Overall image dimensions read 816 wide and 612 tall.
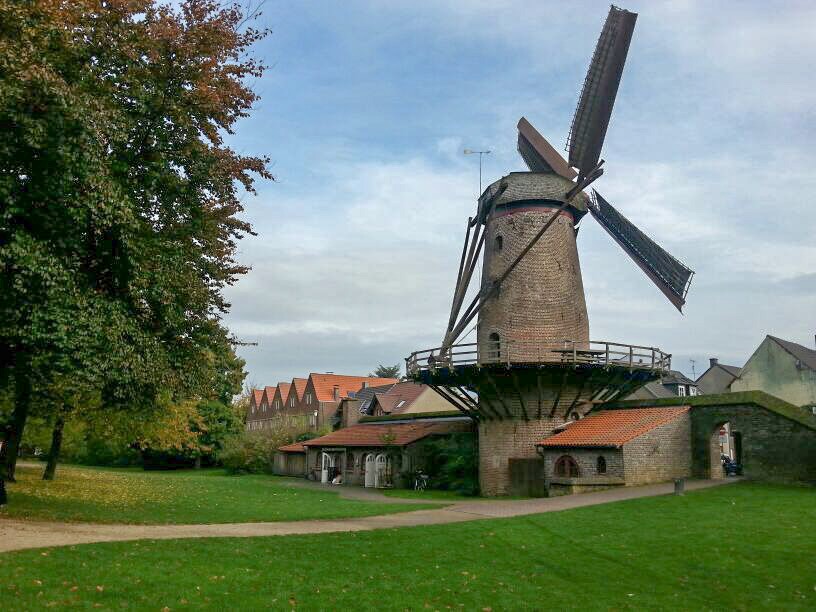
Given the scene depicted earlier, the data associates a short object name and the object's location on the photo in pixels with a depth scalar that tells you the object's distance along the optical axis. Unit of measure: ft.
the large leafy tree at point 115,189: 40.06
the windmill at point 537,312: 83.66
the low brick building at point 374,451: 108.37
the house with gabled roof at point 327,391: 216.51
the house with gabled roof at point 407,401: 165.48
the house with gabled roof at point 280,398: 247.70
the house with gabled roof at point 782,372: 146.80
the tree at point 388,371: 338.13
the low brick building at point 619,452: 77.05
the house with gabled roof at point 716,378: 190.08
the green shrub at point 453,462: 94.32
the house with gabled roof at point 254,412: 269.23
